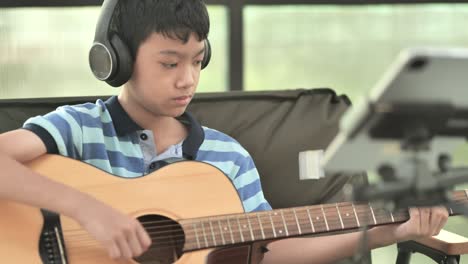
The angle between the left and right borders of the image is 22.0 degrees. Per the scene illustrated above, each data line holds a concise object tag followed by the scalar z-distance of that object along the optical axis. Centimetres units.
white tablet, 175
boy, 225
